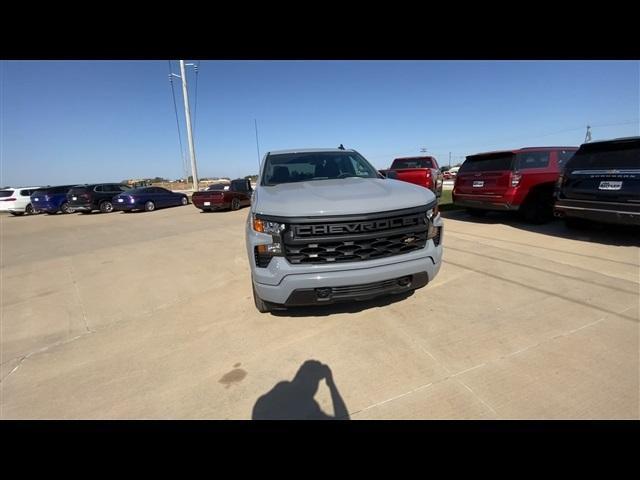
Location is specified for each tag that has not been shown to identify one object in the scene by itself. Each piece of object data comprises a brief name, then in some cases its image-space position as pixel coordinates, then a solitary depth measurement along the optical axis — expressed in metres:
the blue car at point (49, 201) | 18.34
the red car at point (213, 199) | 14.30
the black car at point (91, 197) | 17.20
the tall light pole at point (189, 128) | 24.05
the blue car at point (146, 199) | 16.70
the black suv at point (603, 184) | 4.65
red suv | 6.80
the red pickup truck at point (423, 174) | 10.44
